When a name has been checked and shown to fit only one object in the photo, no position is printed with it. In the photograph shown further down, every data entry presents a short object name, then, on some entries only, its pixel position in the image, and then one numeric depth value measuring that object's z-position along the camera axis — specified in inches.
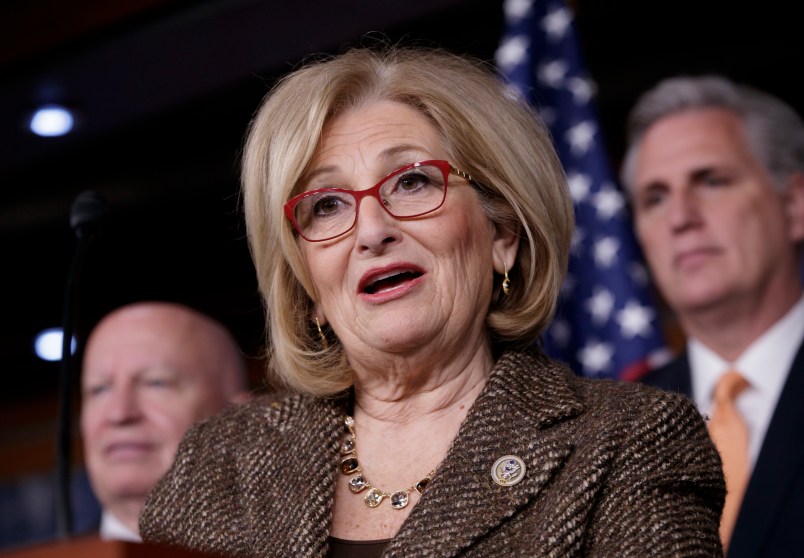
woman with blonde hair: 69.0
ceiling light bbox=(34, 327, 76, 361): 307.9
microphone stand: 87.3
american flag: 144.6
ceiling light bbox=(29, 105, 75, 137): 198.5
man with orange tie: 127.8
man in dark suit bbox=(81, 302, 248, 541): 147.6
